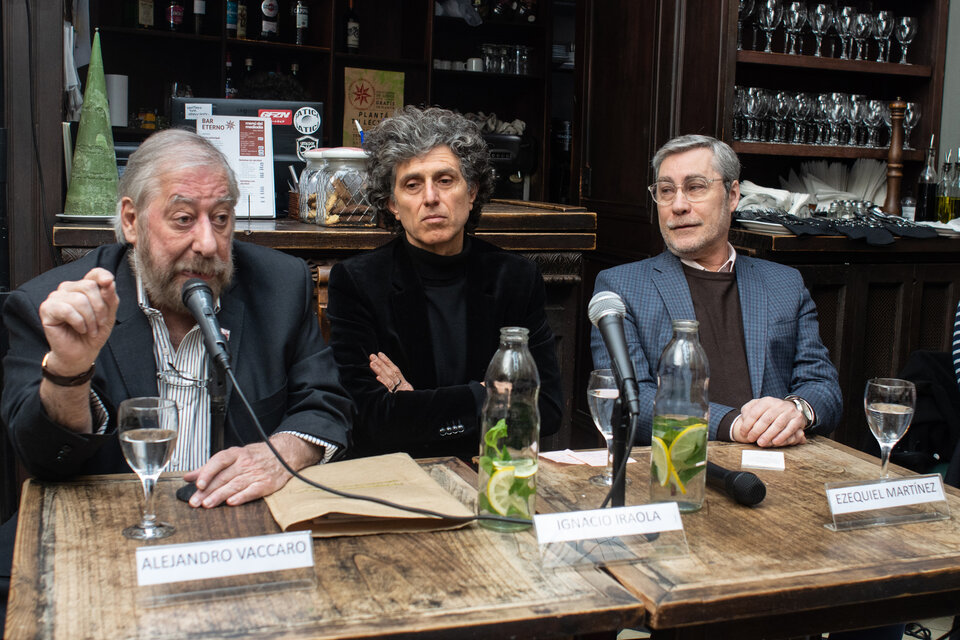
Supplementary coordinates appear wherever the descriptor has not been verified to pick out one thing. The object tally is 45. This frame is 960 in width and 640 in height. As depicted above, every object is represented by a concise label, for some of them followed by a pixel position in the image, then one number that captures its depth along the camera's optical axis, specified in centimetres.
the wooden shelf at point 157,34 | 499
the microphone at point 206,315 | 126
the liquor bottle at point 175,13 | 509
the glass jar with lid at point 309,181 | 297
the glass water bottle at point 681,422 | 136
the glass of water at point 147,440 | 124
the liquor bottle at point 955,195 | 383
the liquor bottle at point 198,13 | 511
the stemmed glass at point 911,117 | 399
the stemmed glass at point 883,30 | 390
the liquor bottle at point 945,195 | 384
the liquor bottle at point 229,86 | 529
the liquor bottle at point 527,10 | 588
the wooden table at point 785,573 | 112
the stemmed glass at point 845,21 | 384
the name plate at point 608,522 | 115
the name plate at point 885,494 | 137
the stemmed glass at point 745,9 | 370
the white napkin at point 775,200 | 360
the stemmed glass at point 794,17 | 374
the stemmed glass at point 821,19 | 379
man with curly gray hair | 216
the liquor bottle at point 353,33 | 550
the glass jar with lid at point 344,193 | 288
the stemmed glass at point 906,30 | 394
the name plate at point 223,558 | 106
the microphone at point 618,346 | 119
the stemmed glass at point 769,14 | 370
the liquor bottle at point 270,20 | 529
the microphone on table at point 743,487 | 144
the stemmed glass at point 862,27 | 385
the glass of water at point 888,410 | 159
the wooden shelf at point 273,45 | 518
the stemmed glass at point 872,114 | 392
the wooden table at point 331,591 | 100
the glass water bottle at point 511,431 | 127
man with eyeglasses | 231
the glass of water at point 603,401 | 155
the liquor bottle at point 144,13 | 507
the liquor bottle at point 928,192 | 393
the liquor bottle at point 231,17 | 520
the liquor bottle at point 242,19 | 525
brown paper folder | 128
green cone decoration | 258
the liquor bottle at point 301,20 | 536
